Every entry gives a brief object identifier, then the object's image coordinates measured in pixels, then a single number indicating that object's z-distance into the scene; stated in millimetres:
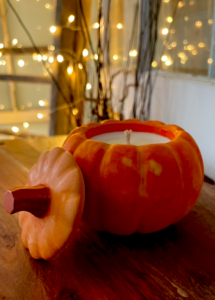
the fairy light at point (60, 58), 1539
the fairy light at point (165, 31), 1334
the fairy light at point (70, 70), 1582
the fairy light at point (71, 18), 1462
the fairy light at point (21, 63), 2576
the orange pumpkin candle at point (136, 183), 409
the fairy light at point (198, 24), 1117
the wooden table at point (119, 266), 368
